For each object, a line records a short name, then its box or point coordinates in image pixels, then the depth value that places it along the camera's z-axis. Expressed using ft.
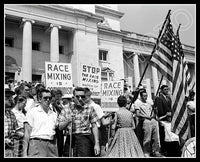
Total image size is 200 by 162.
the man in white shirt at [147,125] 24.71
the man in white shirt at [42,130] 14.61
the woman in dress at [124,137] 19.86
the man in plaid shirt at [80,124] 15.80
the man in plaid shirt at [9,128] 14.02
